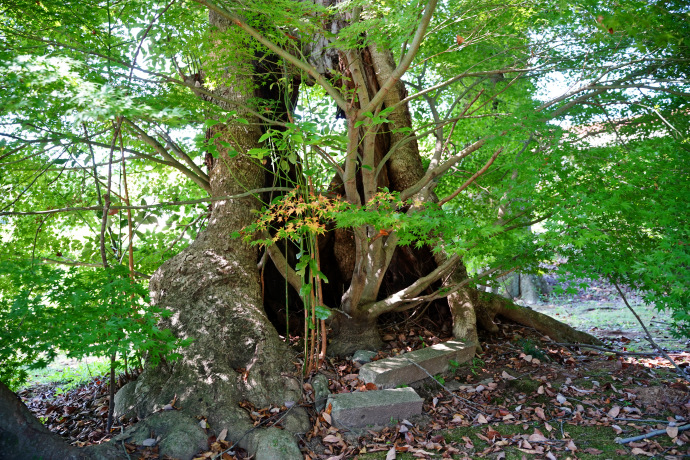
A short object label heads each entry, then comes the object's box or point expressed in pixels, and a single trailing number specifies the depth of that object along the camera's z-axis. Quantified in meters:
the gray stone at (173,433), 3.25
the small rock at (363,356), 4.73
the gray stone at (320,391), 3.89
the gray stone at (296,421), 3.59
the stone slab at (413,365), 4.23
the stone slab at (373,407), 3.64
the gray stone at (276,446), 3.26
